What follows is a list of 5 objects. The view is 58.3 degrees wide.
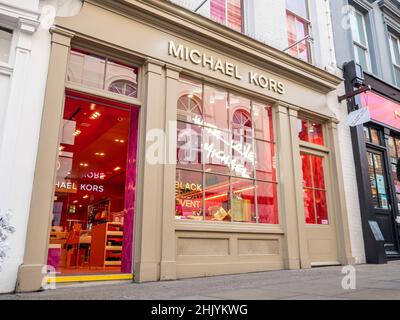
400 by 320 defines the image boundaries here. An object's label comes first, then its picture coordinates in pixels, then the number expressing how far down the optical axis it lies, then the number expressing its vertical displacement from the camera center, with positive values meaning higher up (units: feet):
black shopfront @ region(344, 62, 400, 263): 27.89 +7.62
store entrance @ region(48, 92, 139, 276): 18.97 +5.35
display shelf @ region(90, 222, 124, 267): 26.58 +0.57
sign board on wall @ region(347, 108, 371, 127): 26.89 +9.99
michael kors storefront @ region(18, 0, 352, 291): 17.31 +6.26
